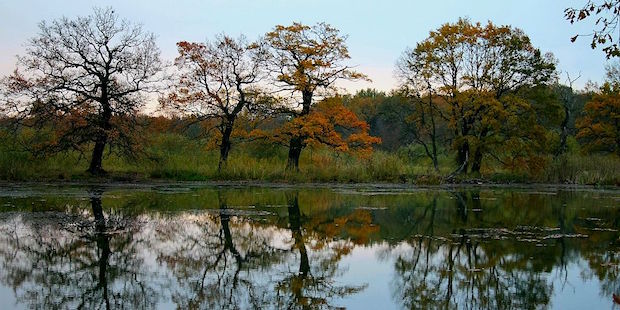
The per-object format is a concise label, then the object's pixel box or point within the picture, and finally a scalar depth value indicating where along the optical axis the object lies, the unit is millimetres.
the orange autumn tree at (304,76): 32438
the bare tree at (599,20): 7312
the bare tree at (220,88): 31531
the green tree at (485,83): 34938
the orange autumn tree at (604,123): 46062
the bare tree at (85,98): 27109
